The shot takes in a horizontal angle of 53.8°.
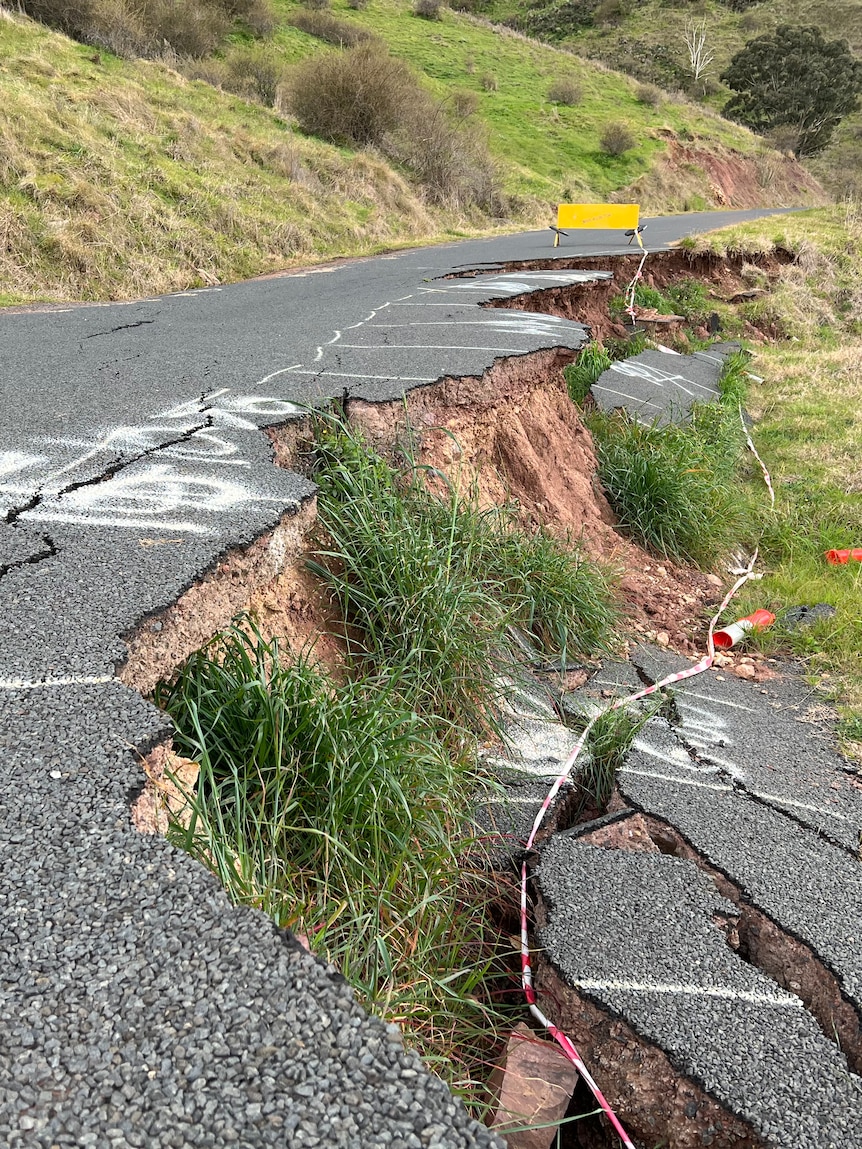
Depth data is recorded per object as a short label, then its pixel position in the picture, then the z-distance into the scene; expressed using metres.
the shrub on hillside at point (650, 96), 37.41
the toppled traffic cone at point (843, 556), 6.17
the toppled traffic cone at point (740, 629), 5.13
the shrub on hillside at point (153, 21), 17.11
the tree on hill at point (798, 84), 44.12
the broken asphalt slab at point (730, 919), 2.16
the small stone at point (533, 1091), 2.07
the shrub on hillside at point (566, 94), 34.69
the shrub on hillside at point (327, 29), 28.20
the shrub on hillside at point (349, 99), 19.77
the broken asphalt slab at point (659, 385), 7.70
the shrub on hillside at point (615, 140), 31.12
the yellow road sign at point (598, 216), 14.70
